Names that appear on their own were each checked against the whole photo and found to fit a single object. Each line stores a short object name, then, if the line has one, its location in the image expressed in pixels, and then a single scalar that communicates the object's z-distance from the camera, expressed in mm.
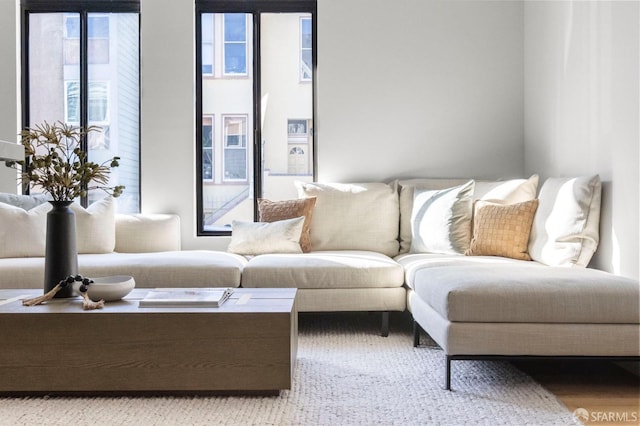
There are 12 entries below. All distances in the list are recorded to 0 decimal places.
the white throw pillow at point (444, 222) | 3801
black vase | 2574
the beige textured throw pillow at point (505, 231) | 3512
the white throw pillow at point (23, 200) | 3900
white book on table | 2389
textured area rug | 2105
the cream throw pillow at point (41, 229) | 3654
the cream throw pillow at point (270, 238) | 3865
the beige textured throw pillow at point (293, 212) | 4016
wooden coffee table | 2303
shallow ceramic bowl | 2473
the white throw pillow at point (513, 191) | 3809
